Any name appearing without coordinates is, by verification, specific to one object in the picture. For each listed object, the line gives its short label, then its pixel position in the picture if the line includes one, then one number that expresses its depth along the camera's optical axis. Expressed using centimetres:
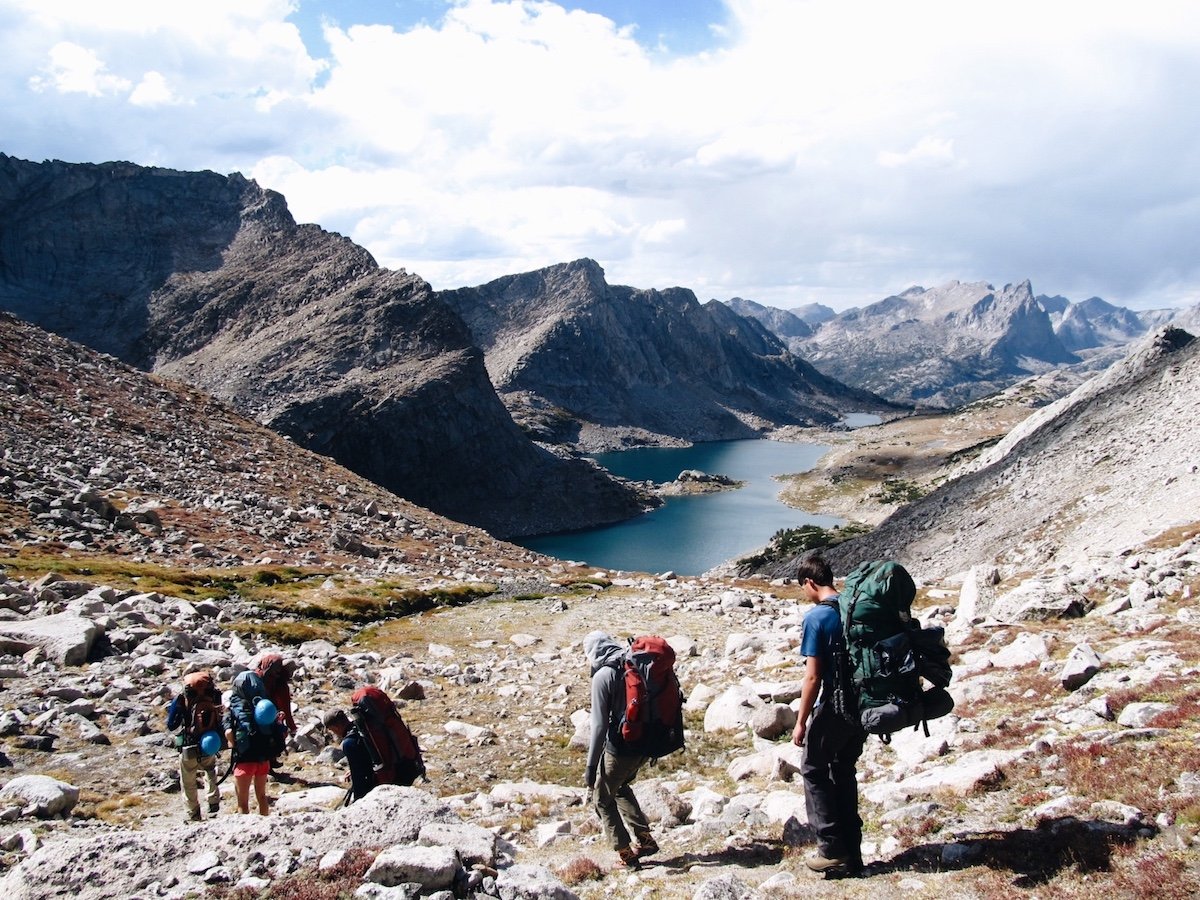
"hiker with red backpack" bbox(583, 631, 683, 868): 892
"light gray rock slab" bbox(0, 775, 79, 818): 1045
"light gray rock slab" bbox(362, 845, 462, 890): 687
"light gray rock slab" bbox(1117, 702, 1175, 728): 929
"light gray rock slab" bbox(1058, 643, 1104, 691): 1175
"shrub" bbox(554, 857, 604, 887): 864
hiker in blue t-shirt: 792
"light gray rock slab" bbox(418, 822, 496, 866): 738
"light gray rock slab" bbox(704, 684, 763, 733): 1481
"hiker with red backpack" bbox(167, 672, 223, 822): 1174
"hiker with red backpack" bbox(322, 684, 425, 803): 1015
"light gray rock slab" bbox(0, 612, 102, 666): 1700
